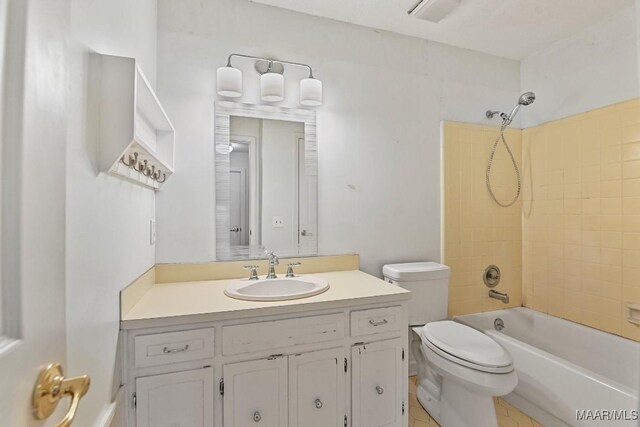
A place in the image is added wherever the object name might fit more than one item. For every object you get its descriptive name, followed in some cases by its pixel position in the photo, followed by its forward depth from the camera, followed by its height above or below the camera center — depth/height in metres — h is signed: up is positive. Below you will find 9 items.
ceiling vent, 1.78 +1.21
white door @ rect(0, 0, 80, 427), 0.36 +0.02
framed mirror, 1.76 +0.21
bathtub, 1.45 -0.84
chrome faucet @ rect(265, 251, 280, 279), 1.69 -0.27
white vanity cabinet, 1.15 -0.63
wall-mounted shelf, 0.90 +0.31
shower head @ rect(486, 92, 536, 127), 2.12 +0.78
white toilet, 1.43 -0.69
